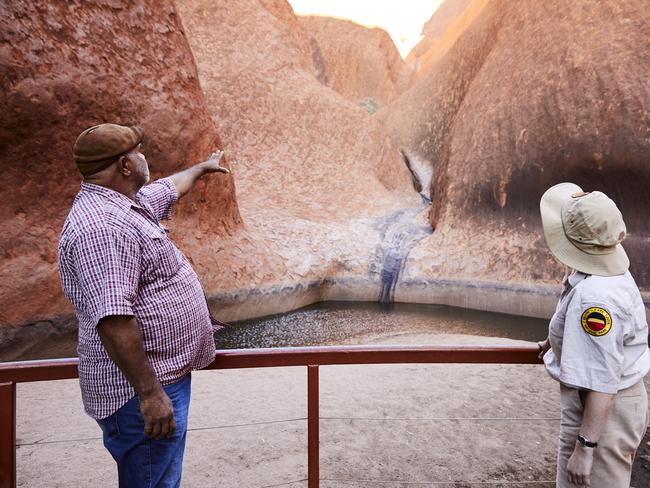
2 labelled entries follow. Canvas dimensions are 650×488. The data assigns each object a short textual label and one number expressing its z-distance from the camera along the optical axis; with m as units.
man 1.20
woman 1.25
